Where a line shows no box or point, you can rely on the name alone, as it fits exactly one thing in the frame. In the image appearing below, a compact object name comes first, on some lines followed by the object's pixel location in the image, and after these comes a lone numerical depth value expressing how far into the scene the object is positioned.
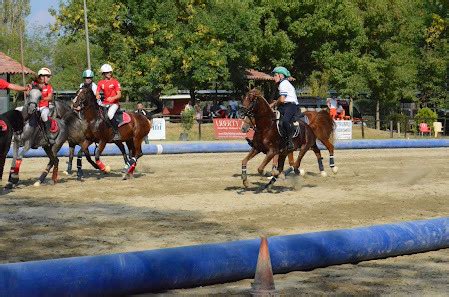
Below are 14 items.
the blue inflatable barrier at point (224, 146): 30.41
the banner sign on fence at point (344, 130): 46.59
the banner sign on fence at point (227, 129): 44.88
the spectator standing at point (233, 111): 53.68
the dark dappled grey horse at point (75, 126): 20.00
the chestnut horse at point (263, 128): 17.66
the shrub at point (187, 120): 45.59
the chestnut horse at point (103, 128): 20.36
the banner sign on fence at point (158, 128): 45.28
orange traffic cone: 6.94
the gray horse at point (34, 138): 18.44
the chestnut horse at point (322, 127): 22.80
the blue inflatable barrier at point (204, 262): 7.66
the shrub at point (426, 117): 53.66
